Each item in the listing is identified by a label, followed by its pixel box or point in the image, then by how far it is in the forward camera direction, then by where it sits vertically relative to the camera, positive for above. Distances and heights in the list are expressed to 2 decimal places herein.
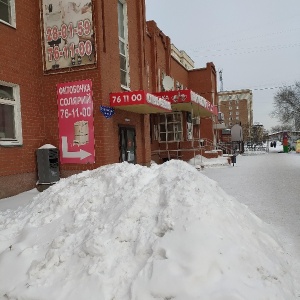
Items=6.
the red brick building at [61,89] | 7.88 +1.66
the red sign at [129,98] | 9.05 +1.35
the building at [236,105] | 92.50 +10.65
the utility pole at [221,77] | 54.16 +11.61
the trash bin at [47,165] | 8.21 -0.66
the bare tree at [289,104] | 38.34 +4.37
